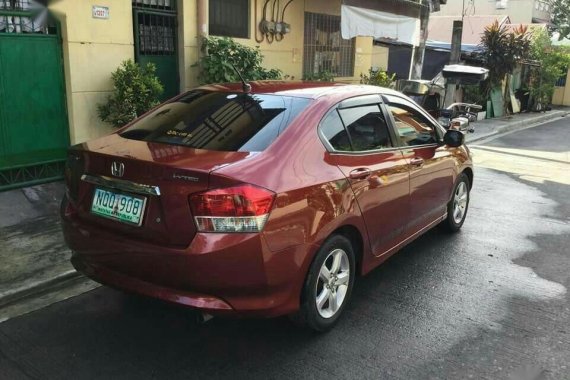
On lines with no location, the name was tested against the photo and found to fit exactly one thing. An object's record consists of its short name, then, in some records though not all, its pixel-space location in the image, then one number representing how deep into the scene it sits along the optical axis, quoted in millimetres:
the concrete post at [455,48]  14758
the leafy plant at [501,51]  16766
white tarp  9484
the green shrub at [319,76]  10250
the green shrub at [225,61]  7387
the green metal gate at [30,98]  5676
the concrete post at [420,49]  12406
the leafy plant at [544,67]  19781
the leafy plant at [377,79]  11375
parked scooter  7517
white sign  6355
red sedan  2764
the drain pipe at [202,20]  7496
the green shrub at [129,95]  6336
